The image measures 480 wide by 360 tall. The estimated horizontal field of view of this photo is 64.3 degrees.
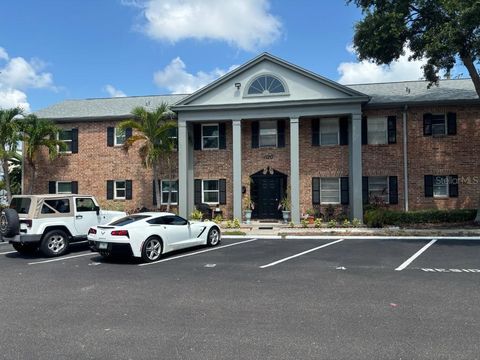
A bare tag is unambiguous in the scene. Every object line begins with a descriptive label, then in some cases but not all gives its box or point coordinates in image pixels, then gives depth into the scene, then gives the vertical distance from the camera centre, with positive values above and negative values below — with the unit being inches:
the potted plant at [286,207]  748.6 -29.7
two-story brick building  725.9 +90.9
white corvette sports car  378.6 -43.6
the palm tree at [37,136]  805.2 +126.1
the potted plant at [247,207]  761.0 -29.7
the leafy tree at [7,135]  792.9 +125.7
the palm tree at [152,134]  748.6 +118.5
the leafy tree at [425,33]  512.6 +238.7
